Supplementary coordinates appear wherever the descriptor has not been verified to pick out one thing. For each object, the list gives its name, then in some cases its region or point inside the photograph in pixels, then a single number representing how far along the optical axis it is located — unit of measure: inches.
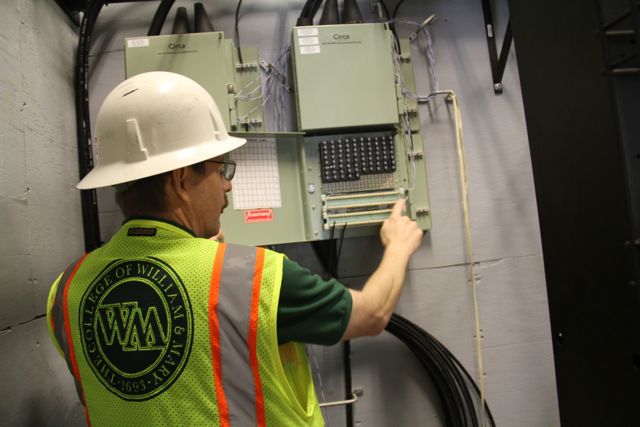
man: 29.3
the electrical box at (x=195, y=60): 55.9
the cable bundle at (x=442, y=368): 60.1
